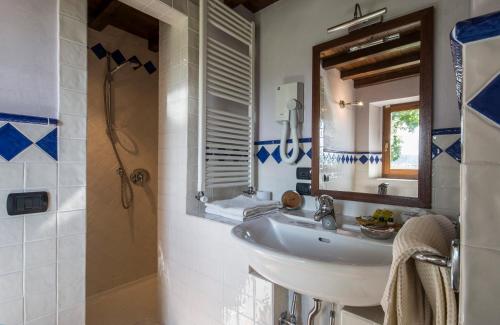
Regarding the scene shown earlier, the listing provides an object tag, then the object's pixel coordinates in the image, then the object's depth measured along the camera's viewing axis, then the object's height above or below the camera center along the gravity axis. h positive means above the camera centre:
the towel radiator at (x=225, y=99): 1.45 +0.41
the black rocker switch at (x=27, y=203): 0.94 -0.17
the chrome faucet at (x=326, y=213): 1.11 -0.24
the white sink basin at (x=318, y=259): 0.67 -0.34
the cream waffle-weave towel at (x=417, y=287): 0.40 -0.22
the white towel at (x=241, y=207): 1.30 -0.26
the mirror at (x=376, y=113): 1.08 +0.25
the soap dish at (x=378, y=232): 0.97 -0.28
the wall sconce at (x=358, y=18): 1.14 +0.70
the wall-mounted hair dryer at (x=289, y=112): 1.50 +0.31
